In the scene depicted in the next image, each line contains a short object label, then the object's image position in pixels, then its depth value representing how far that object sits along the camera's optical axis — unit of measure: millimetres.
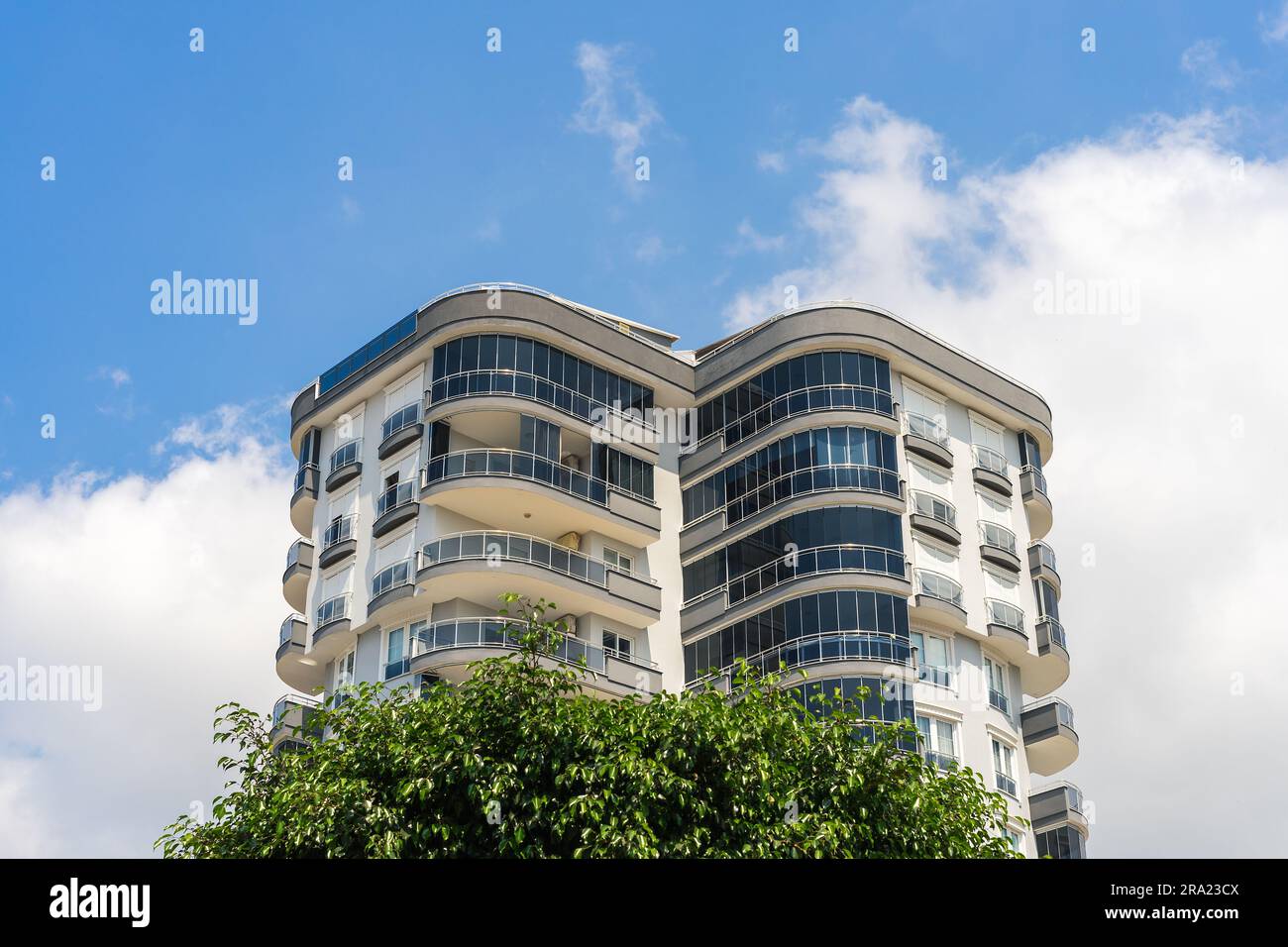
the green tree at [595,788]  24906
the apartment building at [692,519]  46312
